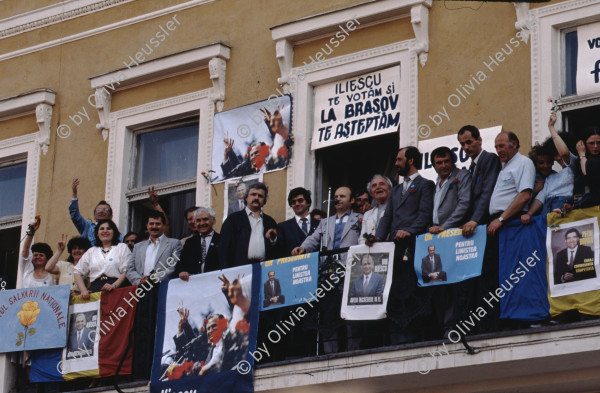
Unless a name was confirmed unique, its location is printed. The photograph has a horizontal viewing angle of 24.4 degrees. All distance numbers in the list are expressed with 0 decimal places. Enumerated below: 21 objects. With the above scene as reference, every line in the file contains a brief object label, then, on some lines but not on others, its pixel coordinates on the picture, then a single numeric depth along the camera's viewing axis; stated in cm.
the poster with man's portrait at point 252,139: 1641
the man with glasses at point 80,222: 1659
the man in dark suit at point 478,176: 1279
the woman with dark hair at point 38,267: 1622
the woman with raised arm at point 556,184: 1252
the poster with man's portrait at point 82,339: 1533
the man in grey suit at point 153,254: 1503
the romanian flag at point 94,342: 1514
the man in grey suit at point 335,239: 1371
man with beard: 1309
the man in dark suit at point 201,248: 1477
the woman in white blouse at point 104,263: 1530
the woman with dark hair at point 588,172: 1221
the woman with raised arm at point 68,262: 1600
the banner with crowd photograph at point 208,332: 1401
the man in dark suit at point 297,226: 1447
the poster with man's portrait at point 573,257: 1209
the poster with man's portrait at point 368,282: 1332
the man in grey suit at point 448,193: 1294
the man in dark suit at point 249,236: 1446
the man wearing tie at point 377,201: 1373
